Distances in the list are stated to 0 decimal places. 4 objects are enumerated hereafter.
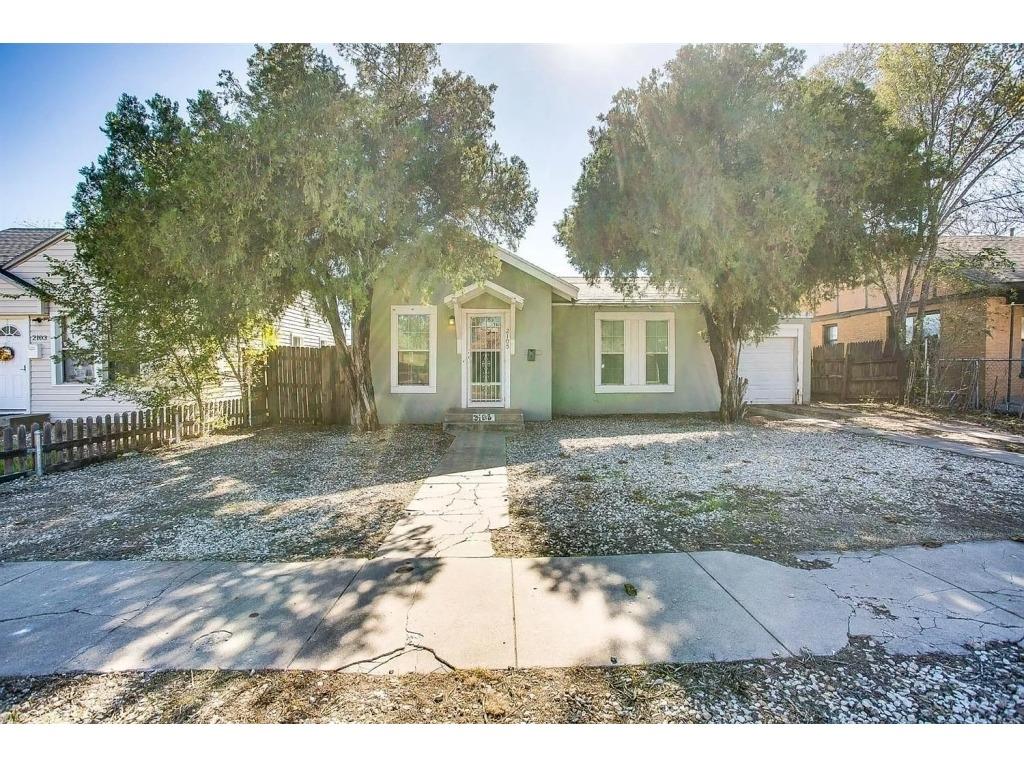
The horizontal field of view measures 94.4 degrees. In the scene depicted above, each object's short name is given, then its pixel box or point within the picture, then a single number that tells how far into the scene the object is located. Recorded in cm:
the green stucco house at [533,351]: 1067
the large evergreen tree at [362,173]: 638
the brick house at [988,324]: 1234
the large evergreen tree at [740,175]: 786
